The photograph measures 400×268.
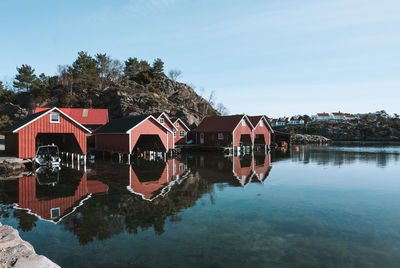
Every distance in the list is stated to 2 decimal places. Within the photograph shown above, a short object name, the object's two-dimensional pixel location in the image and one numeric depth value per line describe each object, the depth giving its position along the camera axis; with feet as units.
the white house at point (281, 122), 527.23
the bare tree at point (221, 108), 345.88
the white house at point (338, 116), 523.70
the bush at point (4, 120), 188.44
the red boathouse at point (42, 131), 79.36
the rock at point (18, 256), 19.01
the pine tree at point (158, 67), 284.41
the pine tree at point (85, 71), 243.19
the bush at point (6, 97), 229.78
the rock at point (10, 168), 69.91
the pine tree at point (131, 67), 282.69
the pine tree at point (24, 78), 250.96
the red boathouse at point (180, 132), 164.76
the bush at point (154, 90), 249.51
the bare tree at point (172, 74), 313.53
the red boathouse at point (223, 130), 145.48
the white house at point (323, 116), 534.78
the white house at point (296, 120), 501.15
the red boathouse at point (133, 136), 101.91
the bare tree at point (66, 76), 236.84
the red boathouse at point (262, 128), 160.80
